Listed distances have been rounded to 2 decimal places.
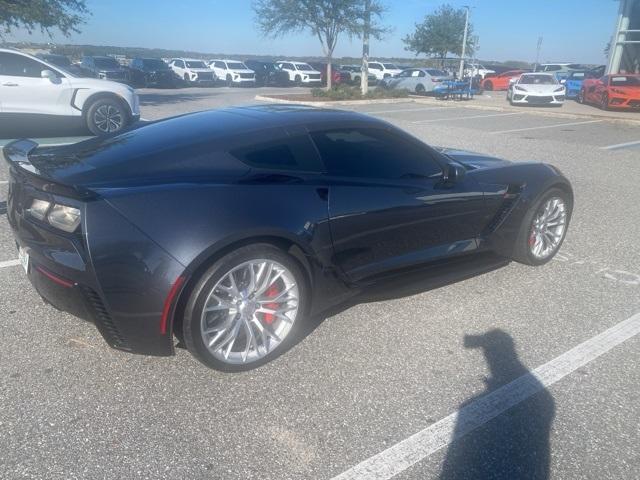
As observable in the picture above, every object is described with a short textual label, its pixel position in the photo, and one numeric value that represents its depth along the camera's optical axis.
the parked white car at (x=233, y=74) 33.50
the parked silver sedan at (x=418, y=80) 26.62
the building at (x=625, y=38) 20.78
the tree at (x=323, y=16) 23.95
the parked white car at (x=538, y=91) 20.28
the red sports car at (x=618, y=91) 18.30
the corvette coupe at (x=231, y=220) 2.47
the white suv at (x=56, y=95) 9.48
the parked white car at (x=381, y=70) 39.38
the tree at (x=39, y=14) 14.52
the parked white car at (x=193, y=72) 32.28
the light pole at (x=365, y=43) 24.31
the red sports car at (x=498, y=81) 32.69
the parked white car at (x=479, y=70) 36.40
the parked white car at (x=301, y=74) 35.16
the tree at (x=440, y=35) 41.75
